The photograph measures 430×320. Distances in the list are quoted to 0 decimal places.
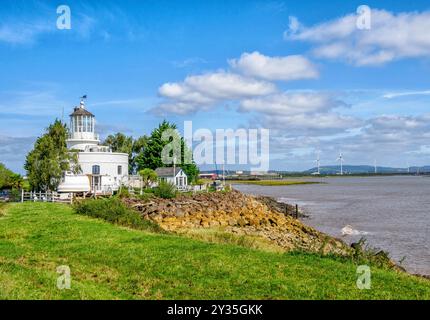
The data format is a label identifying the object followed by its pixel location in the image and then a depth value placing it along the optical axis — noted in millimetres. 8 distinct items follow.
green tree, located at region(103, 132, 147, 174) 69562
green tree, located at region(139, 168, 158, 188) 54562
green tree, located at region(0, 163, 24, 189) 46062
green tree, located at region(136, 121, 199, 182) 66625
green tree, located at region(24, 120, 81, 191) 42750
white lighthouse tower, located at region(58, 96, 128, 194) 47031
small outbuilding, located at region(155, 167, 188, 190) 59950
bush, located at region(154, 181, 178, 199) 45969
